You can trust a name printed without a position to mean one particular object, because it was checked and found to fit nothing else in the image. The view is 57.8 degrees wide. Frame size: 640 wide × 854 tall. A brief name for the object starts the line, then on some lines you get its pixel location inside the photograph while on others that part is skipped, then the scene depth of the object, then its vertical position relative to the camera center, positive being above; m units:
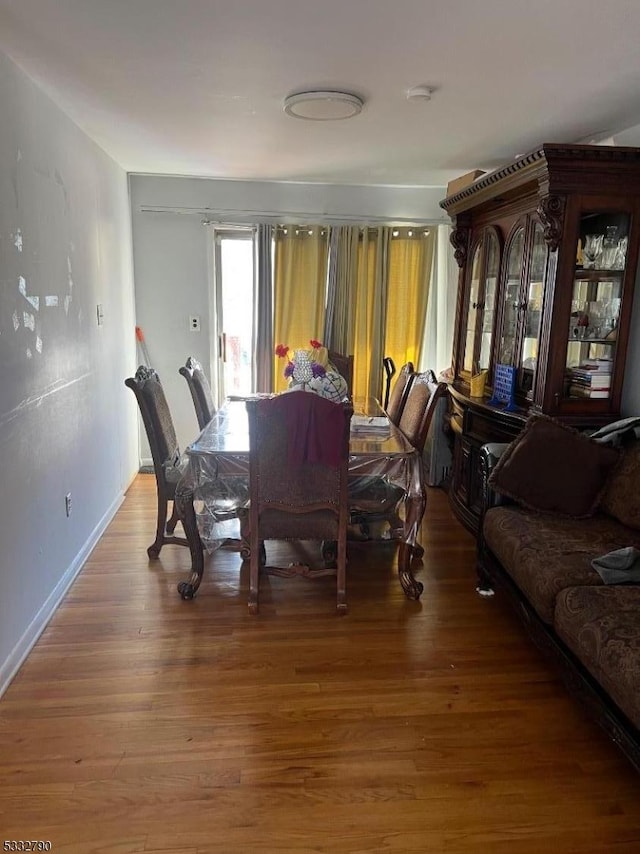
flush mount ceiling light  2.60 +0.95
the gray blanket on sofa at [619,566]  2.10 -0.89
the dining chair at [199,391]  3.57 -0.49
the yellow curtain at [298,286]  4.79 +0.23
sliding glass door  4.90 +0.04
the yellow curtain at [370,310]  4.85 +0.05
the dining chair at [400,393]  3.62 -0.48
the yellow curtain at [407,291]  4.90 +0.22
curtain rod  4.71 +0.79
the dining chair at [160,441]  2.97 -0.70
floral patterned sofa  1.80 -0.92
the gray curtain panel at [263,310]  4.77 +0.02
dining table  2.74 -0.80
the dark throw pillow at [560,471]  2.71 -0.69
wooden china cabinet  2.90 +0.20
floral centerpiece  3.29 -0.36
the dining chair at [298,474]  2.49 -0.71
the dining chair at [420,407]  3.04 -0.48
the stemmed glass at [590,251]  3.05 +0.36
